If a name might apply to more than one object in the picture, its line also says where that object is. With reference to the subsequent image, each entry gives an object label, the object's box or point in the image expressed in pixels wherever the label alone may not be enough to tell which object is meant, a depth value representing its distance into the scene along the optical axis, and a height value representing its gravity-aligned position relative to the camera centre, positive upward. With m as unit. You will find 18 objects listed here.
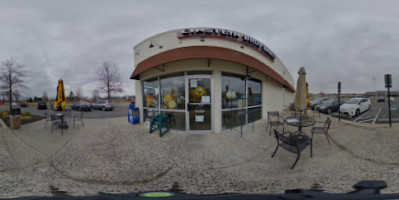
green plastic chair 5.73 -0.87
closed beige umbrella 5.30 +0.29
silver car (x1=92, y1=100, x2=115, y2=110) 18.53 -0.33
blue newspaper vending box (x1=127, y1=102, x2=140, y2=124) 7.62 -0.66
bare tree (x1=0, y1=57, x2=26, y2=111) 15.71 +2.54
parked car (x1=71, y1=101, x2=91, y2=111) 18.09 -0.41
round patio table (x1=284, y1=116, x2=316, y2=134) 4.95 -0.75
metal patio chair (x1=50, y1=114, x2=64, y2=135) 6.37 -0.65
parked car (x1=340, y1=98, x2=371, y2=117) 11.59 -0.59
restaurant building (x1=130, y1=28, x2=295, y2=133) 5.94 +0.96
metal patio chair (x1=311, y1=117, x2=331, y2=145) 4.68 -0.98
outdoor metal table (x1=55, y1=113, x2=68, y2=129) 6.61 -0.69
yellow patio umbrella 6.72 +0.22
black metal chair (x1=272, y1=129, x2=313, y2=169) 3.56 -1.11
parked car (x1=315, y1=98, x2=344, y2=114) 12.99 -0.65
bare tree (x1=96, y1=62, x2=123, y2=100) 25.94 +3.53
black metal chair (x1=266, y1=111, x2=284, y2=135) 5.88 -0.93
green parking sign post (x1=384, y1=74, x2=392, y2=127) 5.48 +0.69
